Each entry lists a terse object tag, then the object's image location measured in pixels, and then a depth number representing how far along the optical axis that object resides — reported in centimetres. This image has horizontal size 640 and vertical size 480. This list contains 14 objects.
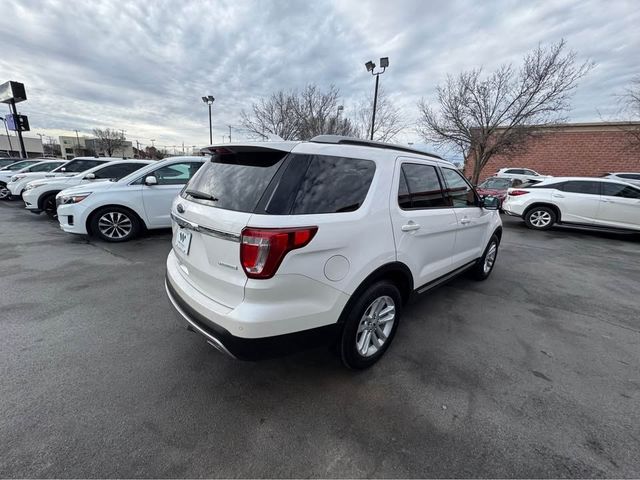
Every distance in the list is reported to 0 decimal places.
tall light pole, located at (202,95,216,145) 2177
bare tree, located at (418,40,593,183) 1354
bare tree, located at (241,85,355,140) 2066
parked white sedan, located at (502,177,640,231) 808
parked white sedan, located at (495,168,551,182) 2064
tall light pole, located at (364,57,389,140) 1274
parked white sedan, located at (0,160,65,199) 1177
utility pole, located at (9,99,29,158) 1833
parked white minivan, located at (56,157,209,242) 568
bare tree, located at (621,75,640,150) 1585
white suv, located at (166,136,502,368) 177
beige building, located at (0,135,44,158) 7581
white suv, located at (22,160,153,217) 752
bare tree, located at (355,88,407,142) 1988
